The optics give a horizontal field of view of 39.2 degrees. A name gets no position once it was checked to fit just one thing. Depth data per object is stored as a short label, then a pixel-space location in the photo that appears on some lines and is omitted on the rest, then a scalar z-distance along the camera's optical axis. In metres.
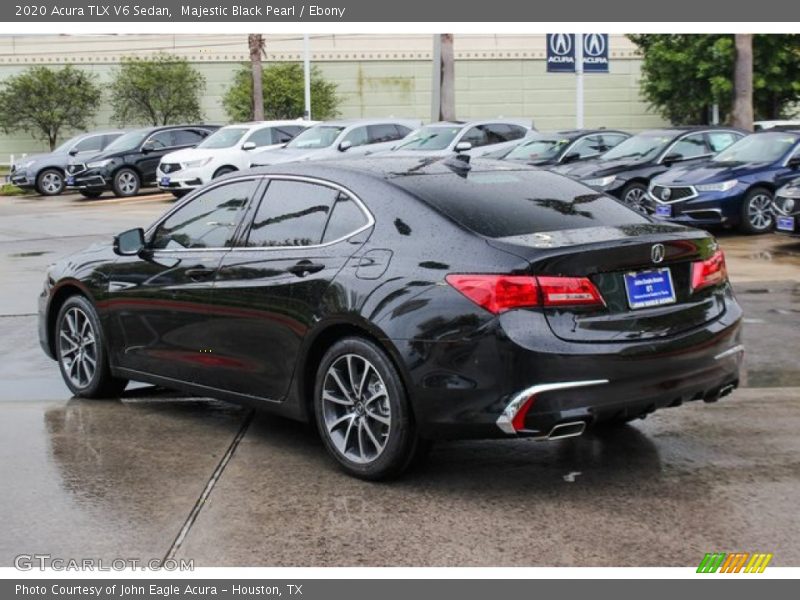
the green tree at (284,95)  45.88
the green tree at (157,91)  45.84
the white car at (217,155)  25.00
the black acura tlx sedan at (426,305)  4.90
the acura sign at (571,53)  26.78
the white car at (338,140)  24.25
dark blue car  15.70
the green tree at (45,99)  44.94
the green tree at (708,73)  35.94
